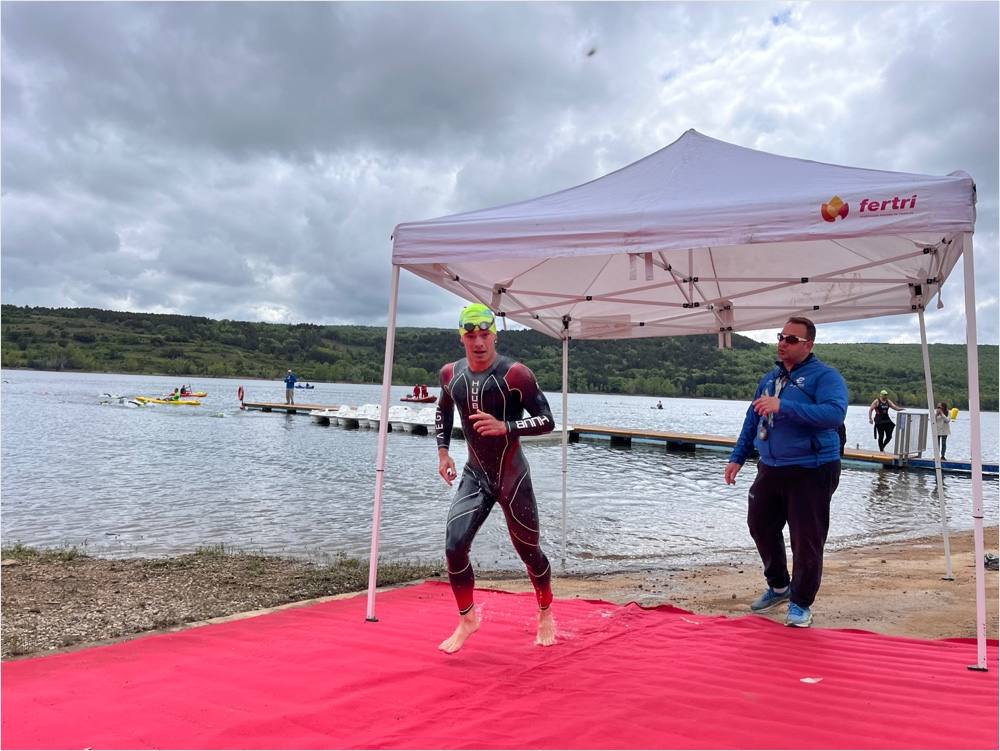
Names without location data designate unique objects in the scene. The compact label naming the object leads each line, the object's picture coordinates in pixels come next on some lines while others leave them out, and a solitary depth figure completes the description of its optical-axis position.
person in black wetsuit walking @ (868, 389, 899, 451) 25.91
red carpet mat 2.93
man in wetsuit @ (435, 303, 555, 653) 4.35
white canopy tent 3.93
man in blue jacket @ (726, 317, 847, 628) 4.70
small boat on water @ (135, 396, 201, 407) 49.28
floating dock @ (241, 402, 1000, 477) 22.87
